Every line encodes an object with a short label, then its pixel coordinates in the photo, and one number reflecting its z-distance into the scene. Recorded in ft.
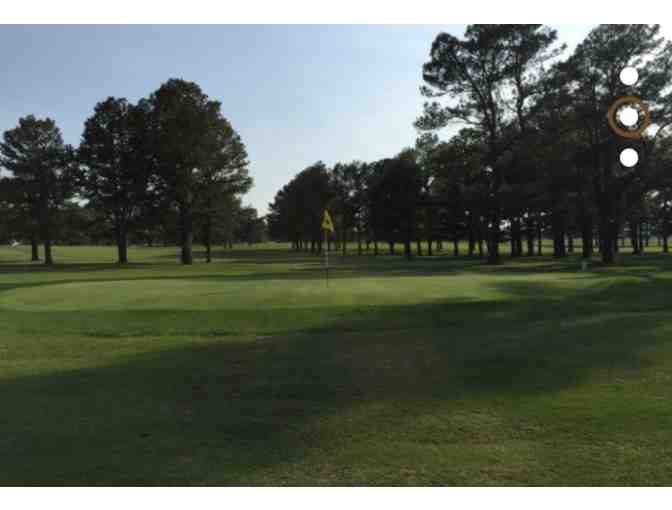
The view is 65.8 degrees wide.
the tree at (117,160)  176.45
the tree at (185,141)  171.94
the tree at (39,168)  194.29
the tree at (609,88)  118.93
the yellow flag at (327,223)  67.51
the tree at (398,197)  228.22
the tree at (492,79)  136.98
